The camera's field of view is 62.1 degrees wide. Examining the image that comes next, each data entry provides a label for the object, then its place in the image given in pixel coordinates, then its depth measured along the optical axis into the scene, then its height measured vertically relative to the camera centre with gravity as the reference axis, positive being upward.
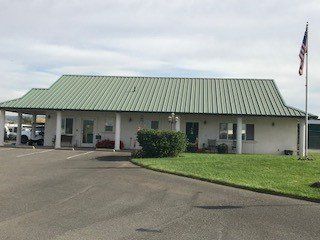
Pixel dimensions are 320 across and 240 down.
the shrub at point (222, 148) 18.70 -1.14
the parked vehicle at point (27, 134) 21.76 -0.81
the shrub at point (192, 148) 18.77 -1.20
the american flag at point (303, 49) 14.20 +4.59
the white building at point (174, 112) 19.17 +1.24
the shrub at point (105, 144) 19.68 -1.17
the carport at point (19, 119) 19.98 +0.52
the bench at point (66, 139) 20.41 -0.92
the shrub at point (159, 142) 14.41 -0.67
